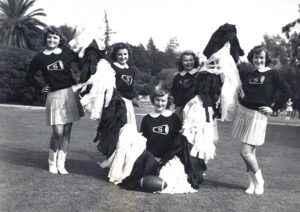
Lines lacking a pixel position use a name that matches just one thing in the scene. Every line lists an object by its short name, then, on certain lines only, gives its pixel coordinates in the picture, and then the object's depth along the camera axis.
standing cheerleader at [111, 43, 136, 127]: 5.93
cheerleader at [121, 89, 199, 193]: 5.18
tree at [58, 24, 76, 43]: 54.68
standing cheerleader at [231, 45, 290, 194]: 5.27
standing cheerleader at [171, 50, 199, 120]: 5.84
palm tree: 30.77
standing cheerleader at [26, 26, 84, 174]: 5.91
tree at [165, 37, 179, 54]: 99.69
